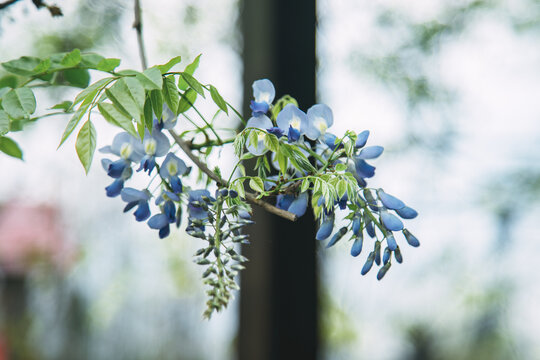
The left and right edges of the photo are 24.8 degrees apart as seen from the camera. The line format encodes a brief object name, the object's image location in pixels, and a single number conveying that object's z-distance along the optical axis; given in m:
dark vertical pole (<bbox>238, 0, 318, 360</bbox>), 1.72
